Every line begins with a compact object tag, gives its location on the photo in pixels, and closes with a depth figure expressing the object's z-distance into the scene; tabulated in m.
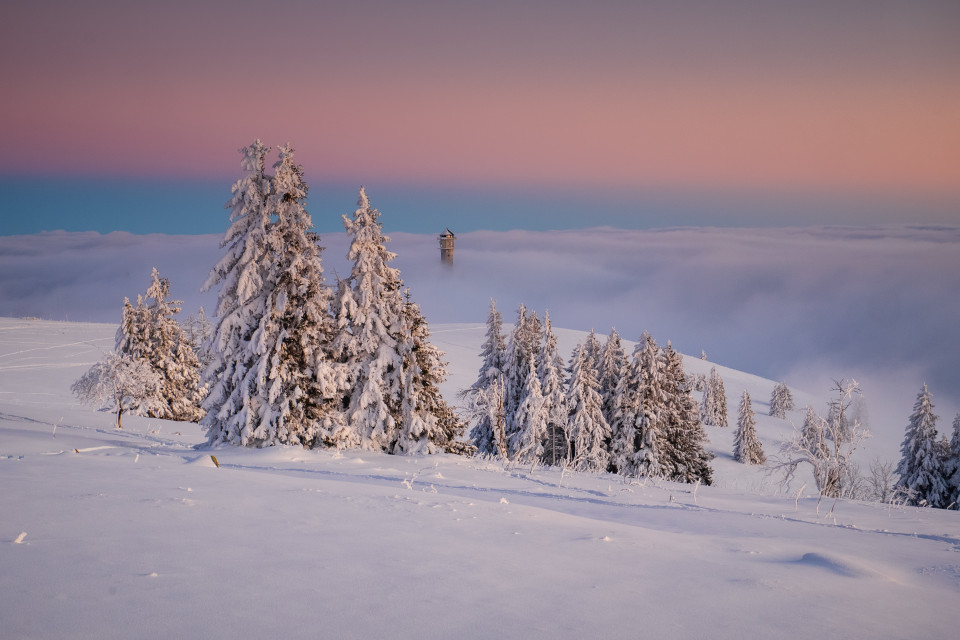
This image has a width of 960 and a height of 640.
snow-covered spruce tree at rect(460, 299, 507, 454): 45.44
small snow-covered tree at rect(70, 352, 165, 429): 39.00
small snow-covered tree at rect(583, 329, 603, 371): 55.71
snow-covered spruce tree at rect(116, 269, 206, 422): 46.09
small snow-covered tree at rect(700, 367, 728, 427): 87.75
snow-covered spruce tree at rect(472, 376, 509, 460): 34.50
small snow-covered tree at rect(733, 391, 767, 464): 68.50
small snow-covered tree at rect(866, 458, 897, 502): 43.43
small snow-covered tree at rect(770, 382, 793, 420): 98.69
